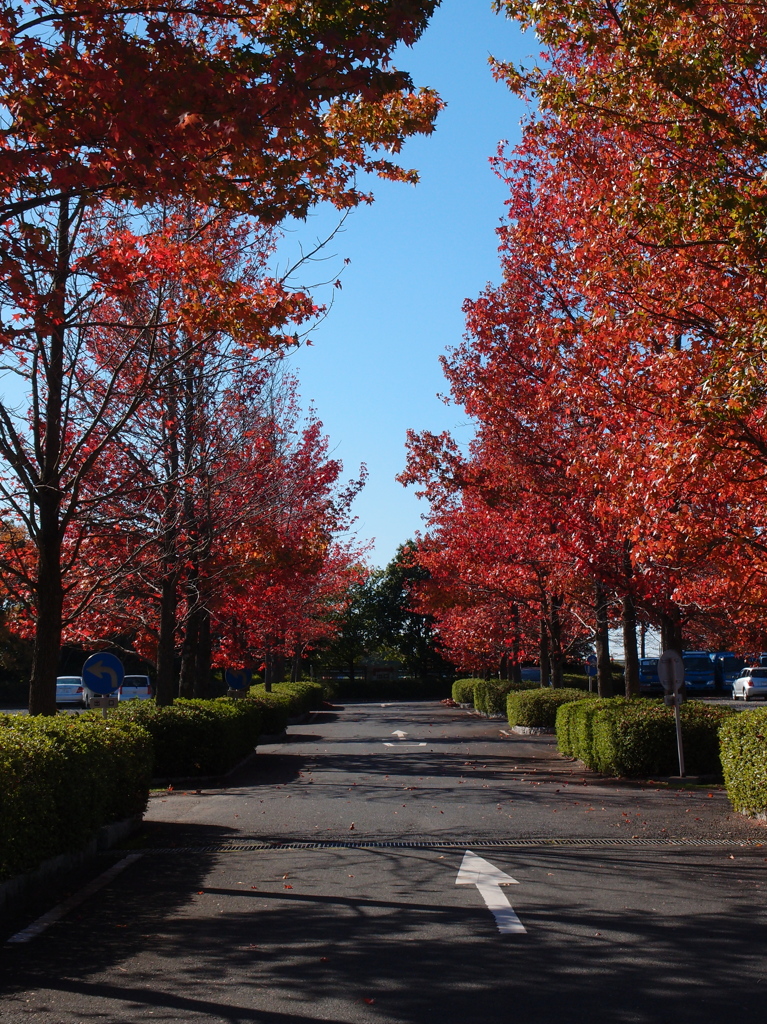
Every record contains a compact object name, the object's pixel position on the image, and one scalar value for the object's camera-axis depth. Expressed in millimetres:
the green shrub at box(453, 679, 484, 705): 45625
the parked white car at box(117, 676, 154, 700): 39844
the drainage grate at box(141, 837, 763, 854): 9281
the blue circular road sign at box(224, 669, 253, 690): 22906
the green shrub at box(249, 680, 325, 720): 29538
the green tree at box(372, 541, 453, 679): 69812
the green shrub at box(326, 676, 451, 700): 63594
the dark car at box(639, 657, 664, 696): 47438
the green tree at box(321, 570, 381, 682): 68000
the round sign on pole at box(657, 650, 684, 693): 13984
